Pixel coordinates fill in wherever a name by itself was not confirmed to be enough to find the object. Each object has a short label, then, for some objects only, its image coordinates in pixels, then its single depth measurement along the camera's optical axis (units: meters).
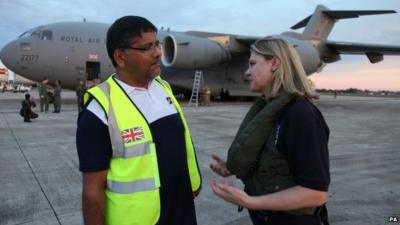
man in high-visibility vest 1.66
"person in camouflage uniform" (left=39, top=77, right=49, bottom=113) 14.68
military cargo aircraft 17.20
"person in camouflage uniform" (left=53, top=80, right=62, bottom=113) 14.54
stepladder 20.53
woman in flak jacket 1.66
